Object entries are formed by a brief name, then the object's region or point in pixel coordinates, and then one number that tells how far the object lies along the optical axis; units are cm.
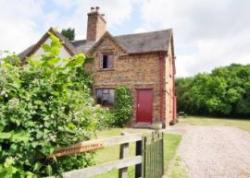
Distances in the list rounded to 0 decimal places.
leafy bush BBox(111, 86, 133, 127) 1258
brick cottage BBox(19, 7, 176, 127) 1233
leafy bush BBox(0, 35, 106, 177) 174
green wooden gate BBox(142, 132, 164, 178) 335
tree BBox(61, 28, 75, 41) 2358
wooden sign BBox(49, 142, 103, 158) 201
